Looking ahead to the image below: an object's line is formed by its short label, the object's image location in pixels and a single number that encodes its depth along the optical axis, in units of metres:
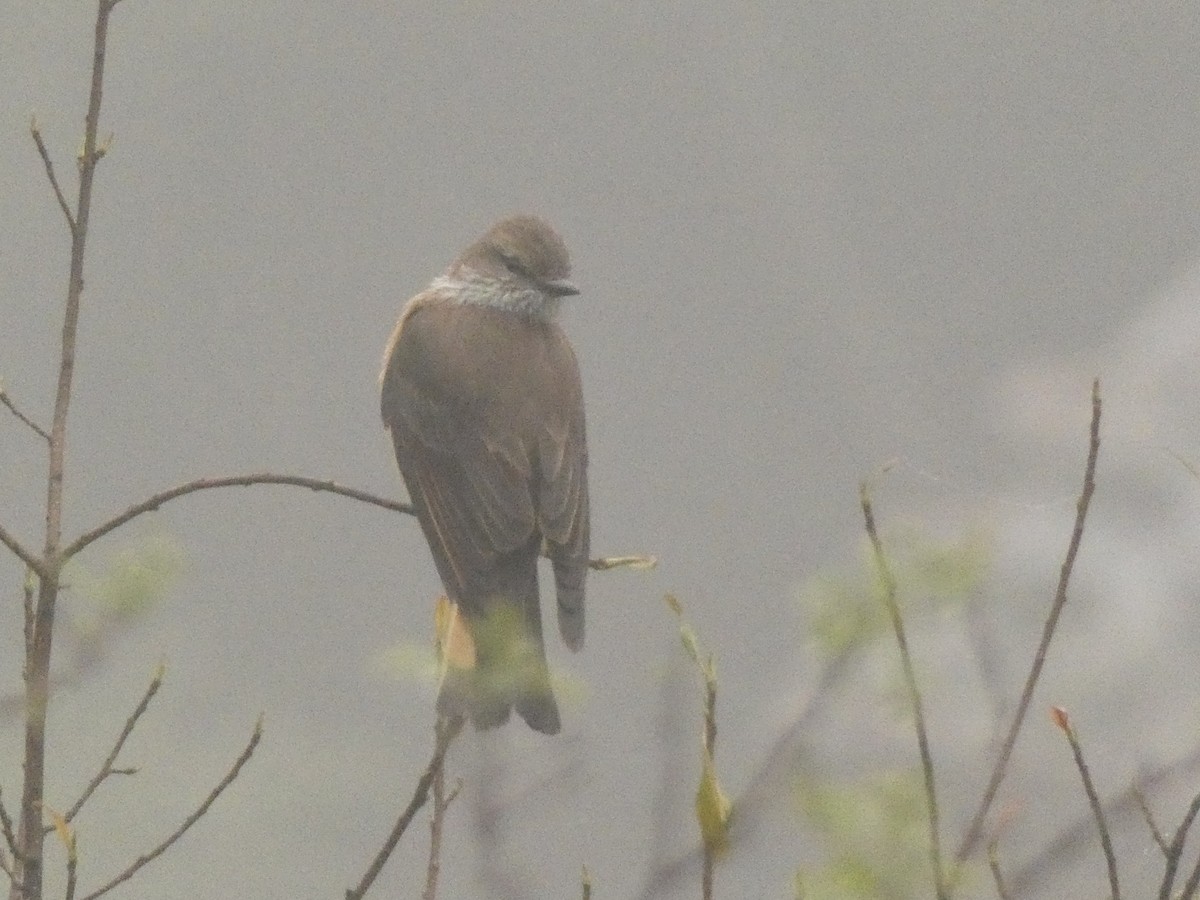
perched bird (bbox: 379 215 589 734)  7.61
